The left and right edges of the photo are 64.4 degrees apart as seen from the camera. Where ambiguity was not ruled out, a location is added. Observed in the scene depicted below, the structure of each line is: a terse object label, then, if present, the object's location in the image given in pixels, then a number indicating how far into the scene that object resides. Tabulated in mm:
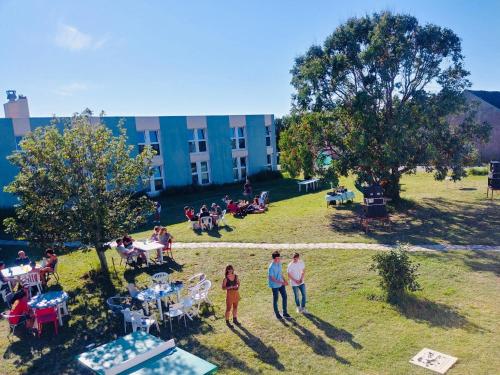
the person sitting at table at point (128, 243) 14711
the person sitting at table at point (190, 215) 19402
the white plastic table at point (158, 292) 9773
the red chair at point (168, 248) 14969
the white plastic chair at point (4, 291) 12048
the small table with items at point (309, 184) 29650
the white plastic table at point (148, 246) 13942
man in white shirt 9453
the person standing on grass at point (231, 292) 9078
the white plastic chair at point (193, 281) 12084
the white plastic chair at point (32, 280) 12487
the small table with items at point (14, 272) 12398
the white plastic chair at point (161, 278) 11164
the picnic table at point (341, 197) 22281
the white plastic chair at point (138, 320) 9109
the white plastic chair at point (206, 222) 18938
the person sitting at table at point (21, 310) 9836
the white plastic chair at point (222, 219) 19584
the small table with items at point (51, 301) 9852
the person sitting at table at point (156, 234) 15362
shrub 9789
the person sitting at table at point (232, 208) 22316
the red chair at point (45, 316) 9641
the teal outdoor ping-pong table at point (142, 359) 5820
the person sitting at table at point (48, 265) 13141
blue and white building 23981
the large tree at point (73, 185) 11648
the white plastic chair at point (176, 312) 9422
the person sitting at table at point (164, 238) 14859
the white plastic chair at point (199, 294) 10031
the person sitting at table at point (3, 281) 12345
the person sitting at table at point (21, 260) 13922
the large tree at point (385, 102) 17641
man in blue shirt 9336
